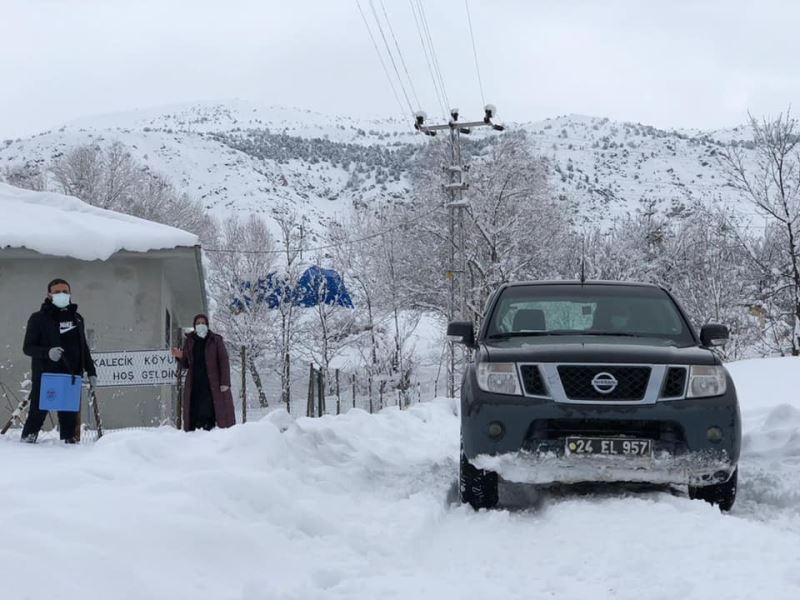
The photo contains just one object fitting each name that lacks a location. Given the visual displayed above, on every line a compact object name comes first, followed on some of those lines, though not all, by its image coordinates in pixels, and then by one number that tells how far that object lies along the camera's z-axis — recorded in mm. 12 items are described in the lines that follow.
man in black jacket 8273
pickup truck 5156
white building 14398
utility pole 25566
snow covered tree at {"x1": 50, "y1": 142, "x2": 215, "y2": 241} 45062
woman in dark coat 9695
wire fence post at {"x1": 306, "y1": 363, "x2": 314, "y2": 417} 17273
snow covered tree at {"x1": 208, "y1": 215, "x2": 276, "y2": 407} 39062
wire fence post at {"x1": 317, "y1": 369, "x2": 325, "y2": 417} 19367
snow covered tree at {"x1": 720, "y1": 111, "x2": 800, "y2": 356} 28219
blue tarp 39625
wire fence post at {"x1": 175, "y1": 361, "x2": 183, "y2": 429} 11729
